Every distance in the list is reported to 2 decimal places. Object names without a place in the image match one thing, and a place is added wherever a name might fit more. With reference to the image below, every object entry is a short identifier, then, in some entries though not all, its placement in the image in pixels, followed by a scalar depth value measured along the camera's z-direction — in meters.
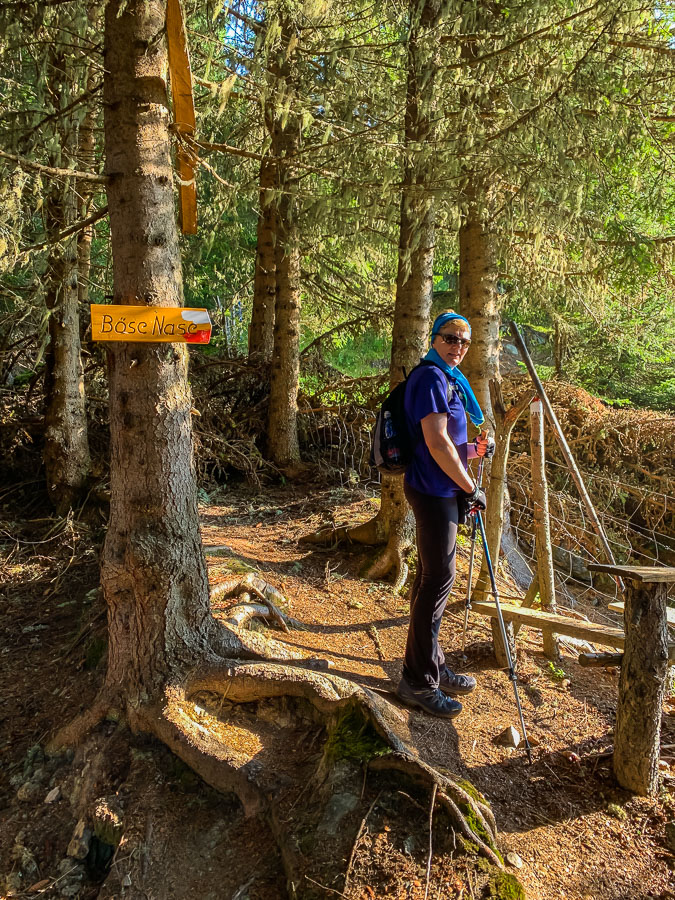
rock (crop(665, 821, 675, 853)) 2.85
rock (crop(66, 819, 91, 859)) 3.07
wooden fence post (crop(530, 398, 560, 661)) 4.84
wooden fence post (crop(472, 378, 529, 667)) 4.72
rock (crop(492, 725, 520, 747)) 3.57
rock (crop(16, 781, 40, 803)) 3.44
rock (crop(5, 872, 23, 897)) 2.98
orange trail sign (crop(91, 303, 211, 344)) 3.08
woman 3.41
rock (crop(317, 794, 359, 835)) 2.64
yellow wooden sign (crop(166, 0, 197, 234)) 2.98
